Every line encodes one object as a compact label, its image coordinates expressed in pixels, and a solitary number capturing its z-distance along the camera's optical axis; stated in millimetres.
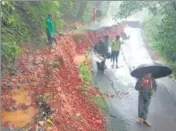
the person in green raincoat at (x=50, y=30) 8320
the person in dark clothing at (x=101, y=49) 10085
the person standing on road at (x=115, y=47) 10315
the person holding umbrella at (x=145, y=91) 6355
